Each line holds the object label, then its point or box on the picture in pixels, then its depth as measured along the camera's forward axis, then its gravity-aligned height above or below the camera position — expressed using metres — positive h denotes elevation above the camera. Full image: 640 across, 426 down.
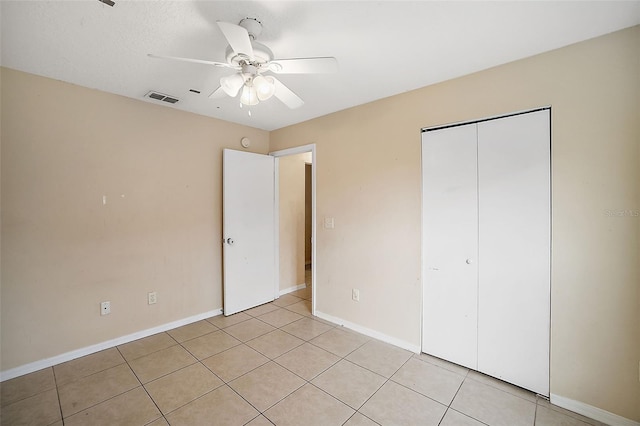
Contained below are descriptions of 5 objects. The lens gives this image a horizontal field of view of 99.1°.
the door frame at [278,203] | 3.29 +0.12
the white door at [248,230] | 3.29 -0.22
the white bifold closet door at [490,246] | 1.91 -0.27
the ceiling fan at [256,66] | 1.54 +0.86
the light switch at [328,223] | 3.13 -0.12
